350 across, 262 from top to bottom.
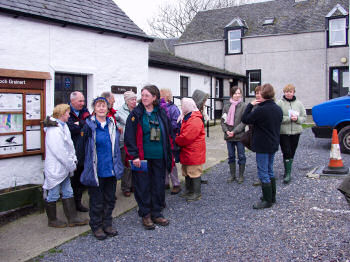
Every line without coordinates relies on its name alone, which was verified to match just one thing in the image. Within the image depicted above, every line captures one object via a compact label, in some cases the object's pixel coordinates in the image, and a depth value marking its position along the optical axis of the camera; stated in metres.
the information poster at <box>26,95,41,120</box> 6.30
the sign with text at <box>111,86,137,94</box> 8.21
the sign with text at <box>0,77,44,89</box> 5.92
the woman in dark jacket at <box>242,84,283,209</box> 5.27
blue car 9.31
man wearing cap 6.04
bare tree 37.75
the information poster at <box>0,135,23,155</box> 5.96
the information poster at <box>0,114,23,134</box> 5.95
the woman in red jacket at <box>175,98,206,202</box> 5.62
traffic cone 7.21
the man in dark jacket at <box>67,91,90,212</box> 5.26
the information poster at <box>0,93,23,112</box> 5.91
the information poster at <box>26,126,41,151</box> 6.36
